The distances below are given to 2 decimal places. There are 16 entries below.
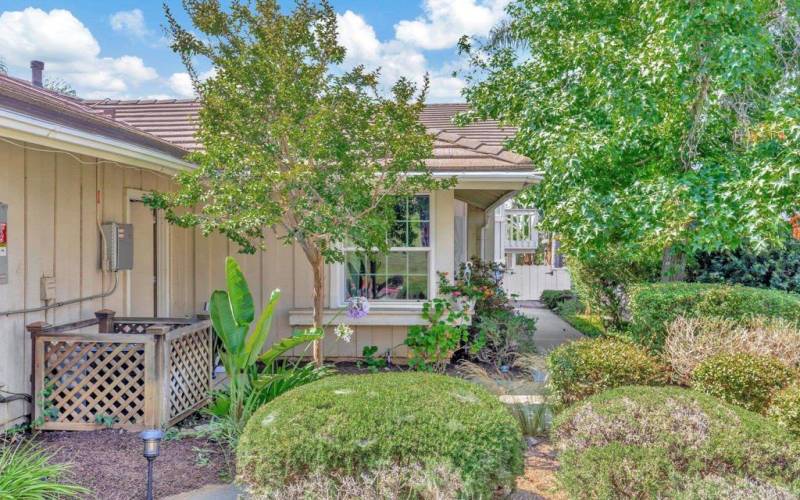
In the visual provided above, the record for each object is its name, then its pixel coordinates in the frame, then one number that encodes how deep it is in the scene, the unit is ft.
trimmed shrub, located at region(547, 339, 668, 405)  15.48
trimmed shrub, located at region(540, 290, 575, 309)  53.13
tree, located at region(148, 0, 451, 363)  17.30
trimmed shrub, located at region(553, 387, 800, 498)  10.14
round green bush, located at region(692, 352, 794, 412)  13.88
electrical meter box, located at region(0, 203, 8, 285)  15.34
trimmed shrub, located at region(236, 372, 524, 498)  10.17
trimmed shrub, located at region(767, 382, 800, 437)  12.53
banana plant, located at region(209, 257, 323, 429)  16.67
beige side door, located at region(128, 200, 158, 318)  22.59
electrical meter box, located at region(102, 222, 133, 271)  19.77
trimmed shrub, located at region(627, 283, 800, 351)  17.94
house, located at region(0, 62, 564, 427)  15.67
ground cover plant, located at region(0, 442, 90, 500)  11.03
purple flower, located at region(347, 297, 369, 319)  21.81
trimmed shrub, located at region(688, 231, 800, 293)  27.50
